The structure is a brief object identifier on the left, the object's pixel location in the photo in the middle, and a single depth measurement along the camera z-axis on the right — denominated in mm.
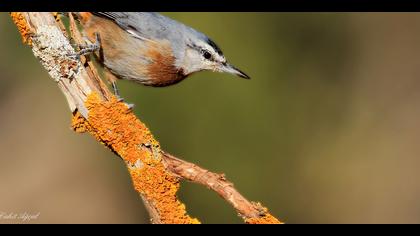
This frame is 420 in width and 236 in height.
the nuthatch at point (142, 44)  8703
